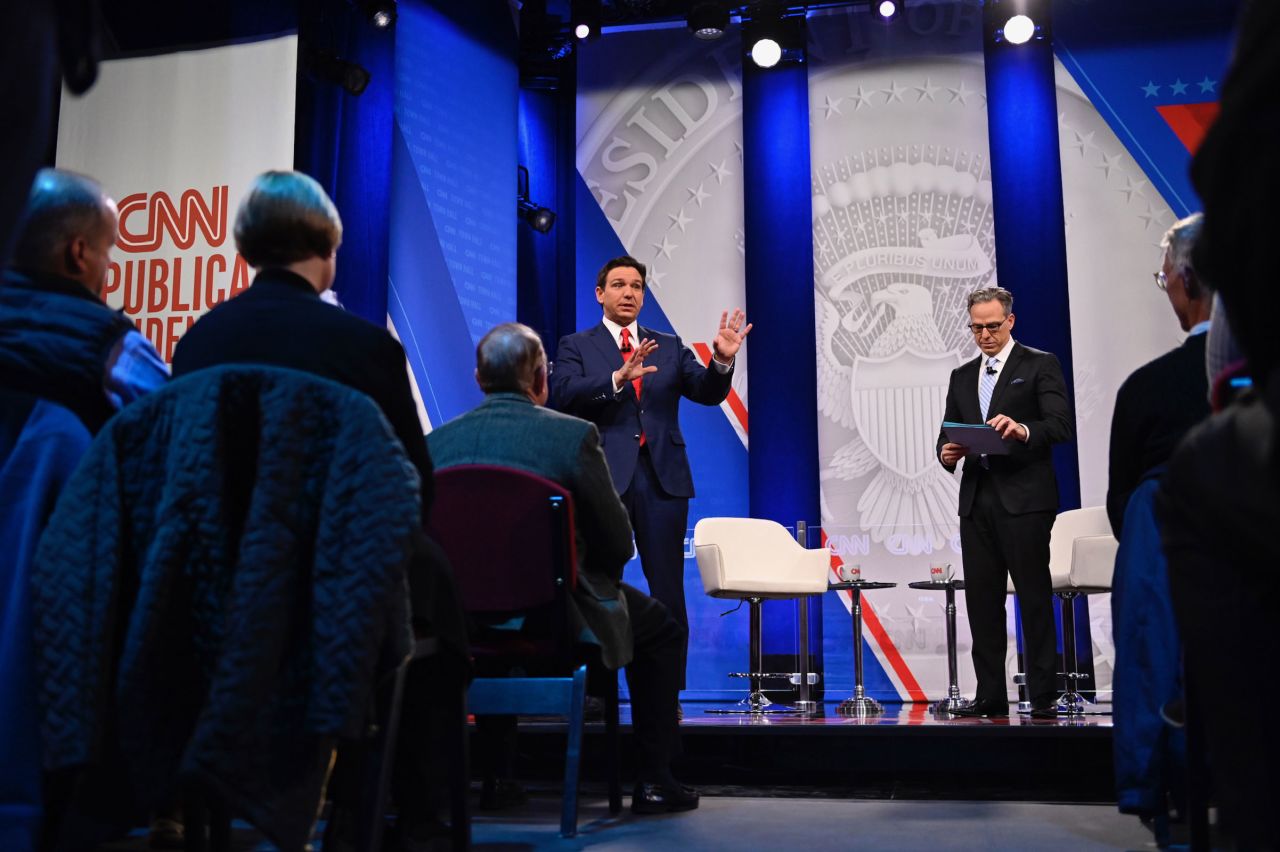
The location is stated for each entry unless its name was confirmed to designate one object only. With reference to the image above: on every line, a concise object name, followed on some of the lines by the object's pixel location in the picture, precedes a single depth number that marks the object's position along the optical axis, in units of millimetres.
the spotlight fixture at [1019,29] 7105
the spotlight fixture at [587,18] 7625
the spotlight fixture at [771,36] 7441
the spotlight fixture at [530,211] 8023
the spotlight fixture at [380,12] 6531
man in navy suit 4637
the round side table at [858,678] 5520
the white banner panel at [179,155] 6262
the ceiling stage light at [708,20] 7289
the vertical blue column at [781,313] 7359
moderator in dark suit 4793
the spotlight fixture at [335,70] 6270
